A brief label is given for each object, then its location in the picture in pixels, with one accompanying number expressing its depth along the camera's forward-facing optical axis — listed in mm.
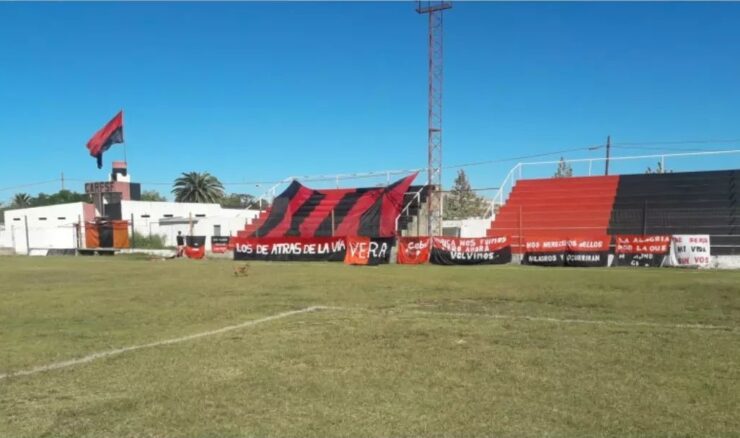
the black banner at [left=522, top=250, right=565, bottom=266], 25531
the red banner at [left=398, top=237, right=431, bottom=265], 28531
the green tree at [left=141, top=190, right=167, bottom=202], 123375
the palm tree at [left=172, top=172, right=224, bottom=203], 98438
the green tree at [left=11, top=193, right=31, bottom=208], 124969
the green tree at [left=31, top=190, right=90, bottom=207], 121650
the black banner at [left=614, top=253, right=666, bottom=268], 23812
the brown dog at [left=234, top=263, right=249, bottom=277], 21519
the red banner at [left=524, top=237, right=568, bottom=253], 25675
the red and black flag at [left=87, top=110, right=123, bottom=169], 49531
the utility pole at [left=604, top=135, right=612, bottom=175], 53969
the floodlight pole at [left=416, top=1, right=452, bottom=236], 35469
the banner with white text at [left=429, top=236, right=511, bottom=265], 27000
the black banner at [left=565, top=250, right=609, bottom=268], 24838
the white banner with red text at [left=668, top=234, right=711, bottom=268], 22938
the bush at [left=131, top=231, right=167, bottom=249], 42688
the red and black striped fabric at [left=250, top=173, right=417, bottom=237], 34875
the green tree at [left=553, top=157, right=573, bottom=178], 47919
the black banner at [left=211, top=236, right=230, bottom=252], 36094
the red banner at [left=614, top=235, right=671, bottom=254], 23812
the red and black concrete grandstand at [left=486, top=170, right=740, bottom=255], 26844
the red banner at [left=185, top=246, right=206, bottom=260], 35938
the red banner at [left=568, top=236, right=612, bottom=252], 24953
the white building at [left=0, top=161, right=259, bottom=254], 43688
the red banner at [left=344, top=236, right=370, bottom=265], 28859
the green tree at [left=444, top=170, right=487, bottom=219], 76188
